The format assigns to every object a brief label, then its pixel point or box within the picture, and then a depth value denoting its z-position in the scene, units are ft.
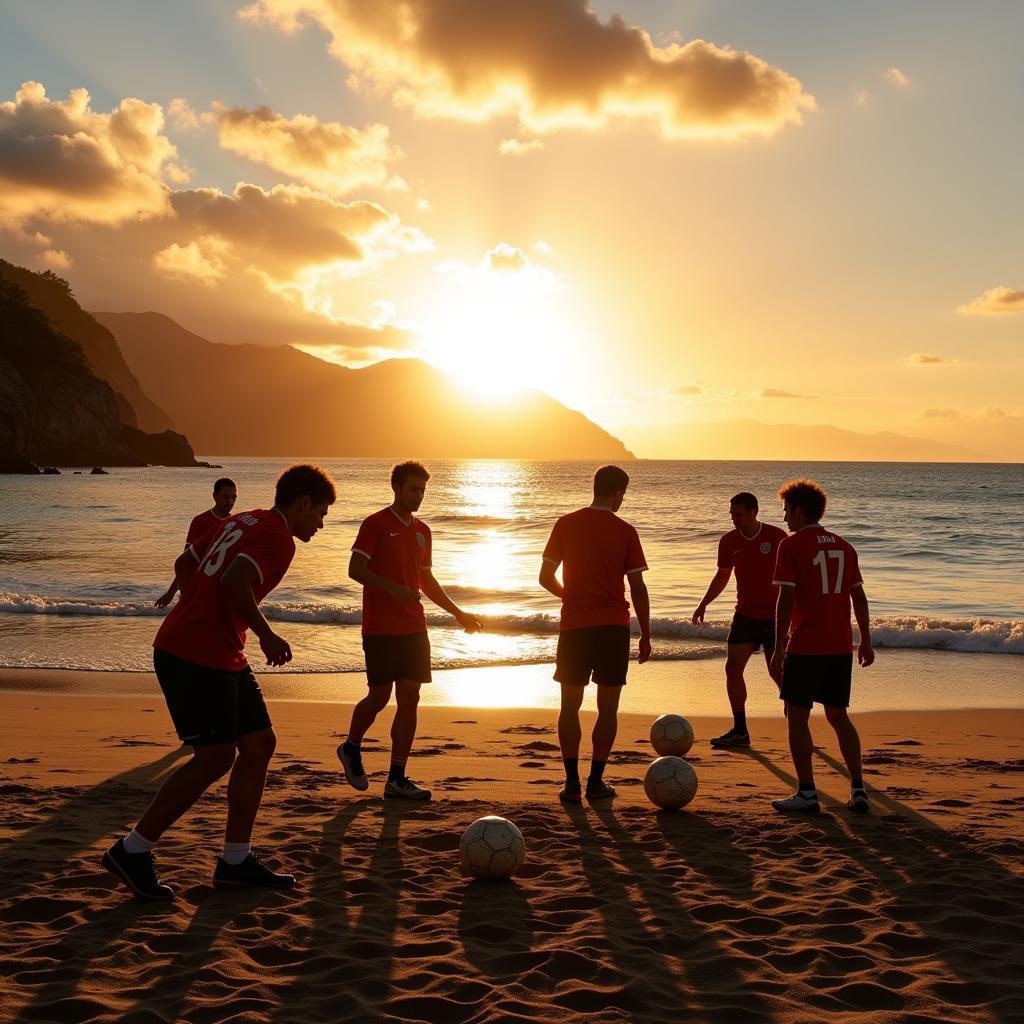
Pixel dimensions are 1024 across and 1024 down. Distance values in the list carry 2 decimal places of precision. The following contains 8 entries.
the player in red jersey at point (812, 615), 20.22
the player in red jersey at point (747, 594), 28.19
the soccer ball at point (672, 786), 21.08
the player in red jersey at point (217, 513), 28.60
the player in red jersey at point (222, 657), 14.51
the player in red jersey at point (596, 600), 21.35
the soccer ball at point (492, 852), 16.40
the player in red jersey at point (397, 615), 21.34
